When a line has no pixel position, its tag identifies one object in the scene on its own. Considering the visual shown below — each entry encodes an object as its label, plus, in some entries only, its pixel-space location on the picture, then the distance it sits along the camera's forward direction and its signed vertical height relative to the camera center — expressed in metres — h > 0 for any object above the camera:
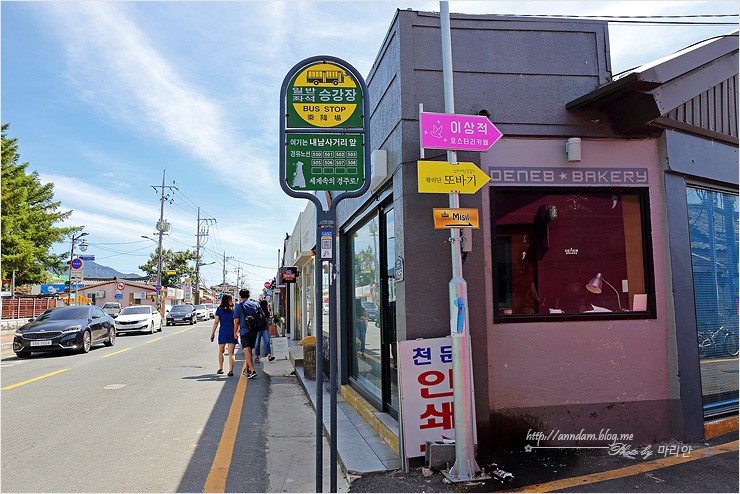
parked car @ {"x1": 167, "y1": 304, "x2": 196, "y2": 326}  37.59 -0.76
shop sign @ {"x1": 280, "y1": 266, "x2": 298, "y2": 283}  18.77 +1.08
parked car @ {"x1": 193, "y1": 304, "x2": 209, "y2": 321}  45.47 -0.72
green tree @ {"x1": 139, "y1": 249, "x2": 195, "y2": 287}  81.25 +6.53
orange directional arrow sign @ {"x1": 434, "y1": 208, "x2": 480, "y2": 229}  4.24 +0.68
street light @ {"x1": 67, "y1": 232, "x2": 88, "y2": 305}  43.09 +5.74
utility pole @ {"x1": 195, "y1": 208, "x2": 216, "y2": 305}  75.81 +6.85
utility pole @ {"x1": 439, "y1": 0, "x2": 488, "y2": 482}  4.14 -0.46
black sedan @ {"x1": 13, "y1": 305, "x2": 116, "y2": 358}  14.57 -0.70
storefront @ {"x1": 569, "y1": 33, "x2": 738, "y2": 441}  5.04 +1.04
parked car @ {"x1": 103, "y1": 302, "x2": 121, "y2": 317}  41.92 -0.10
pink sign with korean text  4.31 +1.42
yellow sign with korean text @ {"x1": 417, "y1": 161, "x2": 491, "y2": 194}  4.24 +1.03
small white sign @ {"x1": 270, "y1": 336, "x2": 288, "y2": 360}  12.84 -1.12
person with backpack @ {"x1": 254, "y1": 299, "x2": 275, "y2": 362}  12.84 -1.05
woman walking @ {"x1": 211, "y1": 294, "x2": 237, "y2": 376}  10.62 -0.45
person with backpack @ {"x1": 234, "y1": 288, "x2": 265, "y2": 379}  10.33 -0.46
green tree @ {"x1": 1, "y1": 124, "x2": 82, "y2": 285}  30.09 +5.57
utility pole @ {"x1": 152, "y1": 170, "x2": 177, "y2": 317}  51.22 +8.60
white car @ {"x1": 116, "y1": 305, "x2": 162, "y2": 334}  25.88 -0.68
